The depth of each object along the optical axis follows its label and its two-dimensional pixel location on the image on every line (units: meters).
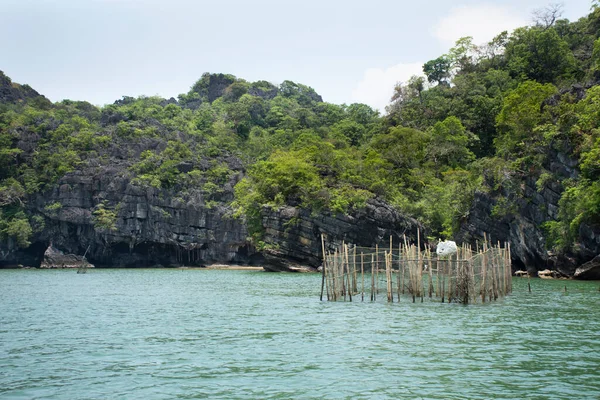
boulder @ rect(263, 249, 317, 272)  55.78
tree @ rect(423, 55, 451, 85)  85.06
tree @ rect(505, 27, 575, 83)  65.12
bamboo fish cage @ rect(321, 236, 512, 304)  22.62
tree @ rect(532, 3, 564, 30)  75.69
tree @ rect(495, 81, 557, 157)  44.12
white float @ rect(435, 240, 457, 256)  29.47
